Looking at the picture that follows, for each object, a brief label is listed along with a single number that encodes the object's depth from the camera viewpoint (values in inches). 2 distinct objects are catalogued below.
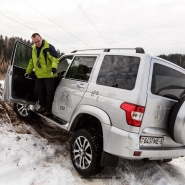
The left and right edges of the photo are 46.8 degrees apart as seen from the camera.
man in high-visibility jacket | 169.3
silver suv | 108.9
